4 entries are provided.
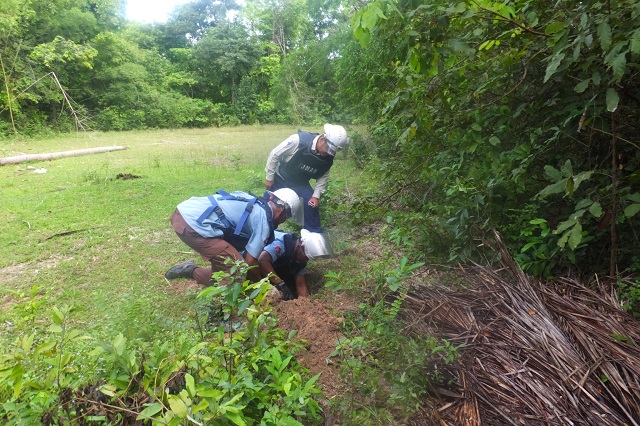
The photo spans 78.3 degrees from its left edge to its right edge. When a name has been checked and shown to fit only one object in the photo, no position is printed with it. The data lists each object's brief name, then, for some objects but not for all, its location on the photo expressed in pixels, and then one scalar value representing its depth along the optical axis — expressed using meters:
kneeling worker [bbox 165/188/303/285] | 3.30
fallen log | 9.67
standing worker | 4.62
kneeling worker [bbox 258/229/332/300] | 3.54
